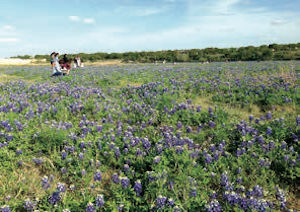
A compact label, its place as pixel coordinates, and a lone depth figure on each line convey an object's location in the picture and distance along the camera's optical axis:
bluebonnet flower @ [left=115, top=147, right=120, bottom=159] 3.69
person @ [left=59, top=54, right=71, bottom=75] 16.88
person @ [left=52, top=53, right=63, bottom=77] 14.99
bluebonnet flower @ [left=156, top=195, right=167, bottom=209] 2.50
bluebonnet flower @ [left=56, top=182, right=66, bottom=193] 2.71
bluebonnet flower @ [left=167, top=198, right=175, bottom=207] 2.49
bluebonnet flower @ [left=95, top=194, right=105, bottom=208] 2.62
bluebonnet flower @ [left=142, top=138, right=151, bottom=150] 3.79
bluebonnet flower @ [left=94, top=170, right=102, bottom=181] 3.08
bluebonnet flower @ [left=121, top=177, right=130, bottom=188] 2.82
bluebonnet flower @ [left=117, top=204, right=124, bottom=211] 2.54
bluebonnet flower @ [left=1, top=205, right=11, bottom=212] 2.46
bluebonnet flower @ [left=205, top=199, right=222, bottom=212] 2.47
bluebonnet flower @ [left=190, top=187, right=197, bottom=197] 2.62
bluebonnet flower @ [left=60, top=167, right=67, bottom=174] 3.34
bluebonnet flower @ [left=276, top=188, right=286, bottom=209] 2.65
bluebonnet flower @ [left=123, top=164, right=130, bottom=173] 3.27
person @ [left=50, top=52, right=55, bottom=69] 14.74
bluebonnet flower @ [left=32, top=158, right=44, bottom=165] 3.61
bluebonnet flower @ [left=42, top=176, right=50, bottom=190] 2.89
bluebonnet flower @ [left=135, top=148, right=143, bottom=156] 3.60
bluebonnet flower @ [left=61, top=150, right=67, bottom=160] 3.61
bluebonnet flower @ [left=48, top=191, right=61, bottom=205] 2.63
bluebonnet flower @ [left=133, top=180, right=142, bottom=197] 2.79
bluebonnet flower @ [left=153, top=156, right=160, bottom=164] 3.15
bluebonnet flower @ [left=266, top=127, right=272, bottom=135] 4.12
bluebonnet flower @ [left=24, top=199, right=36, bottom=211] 2.62
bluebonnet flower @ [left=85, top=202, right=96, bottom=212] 2.49
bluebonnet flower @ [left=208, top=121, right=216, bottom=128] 4.73
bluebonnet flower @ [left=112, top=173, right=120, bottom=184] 2.96
